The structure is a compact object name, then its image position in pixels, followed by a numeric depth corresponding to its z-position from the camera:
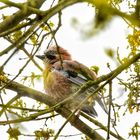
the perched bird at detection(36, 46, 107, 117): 10.27
